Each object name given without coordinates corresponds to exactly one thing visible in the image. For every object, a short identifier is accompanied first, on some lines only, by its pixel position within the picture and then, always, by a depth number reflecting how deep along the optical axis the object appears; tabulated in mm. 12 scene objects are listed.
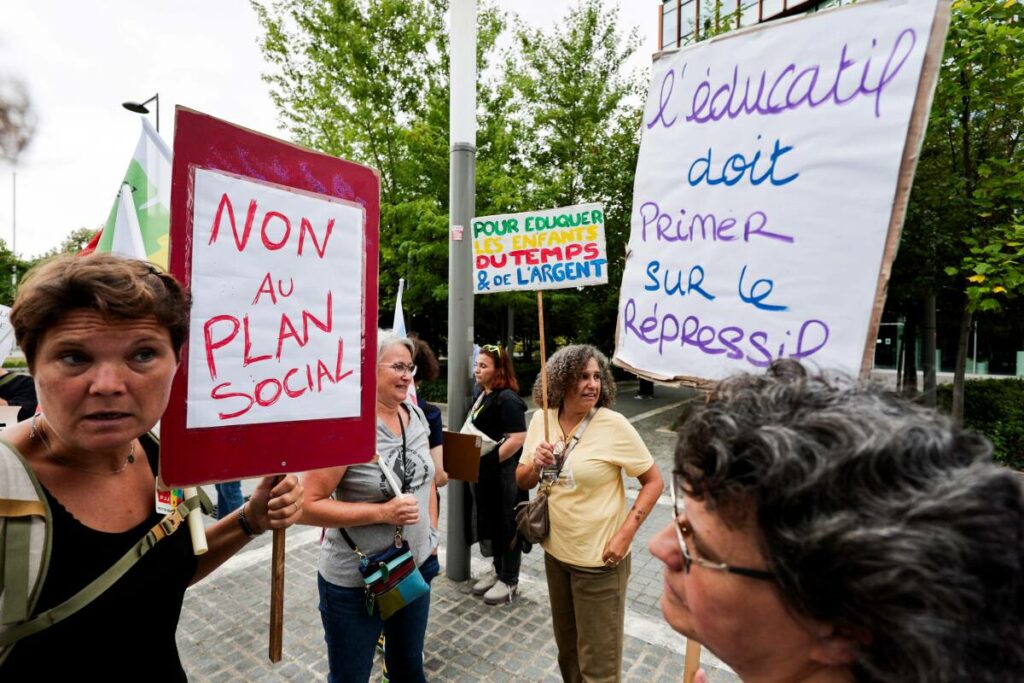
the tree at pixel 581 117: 12992
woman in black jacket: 4023
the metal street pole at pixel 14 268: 30912
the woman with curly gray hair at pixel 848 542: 688
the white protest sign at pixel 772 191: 1280
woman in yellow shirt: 2484
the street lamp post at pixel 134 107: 6276
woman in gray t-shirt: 2213
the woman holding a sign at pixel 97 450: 1212
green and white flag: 2211
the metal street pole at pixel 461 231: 4016
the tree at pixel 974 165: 5582
